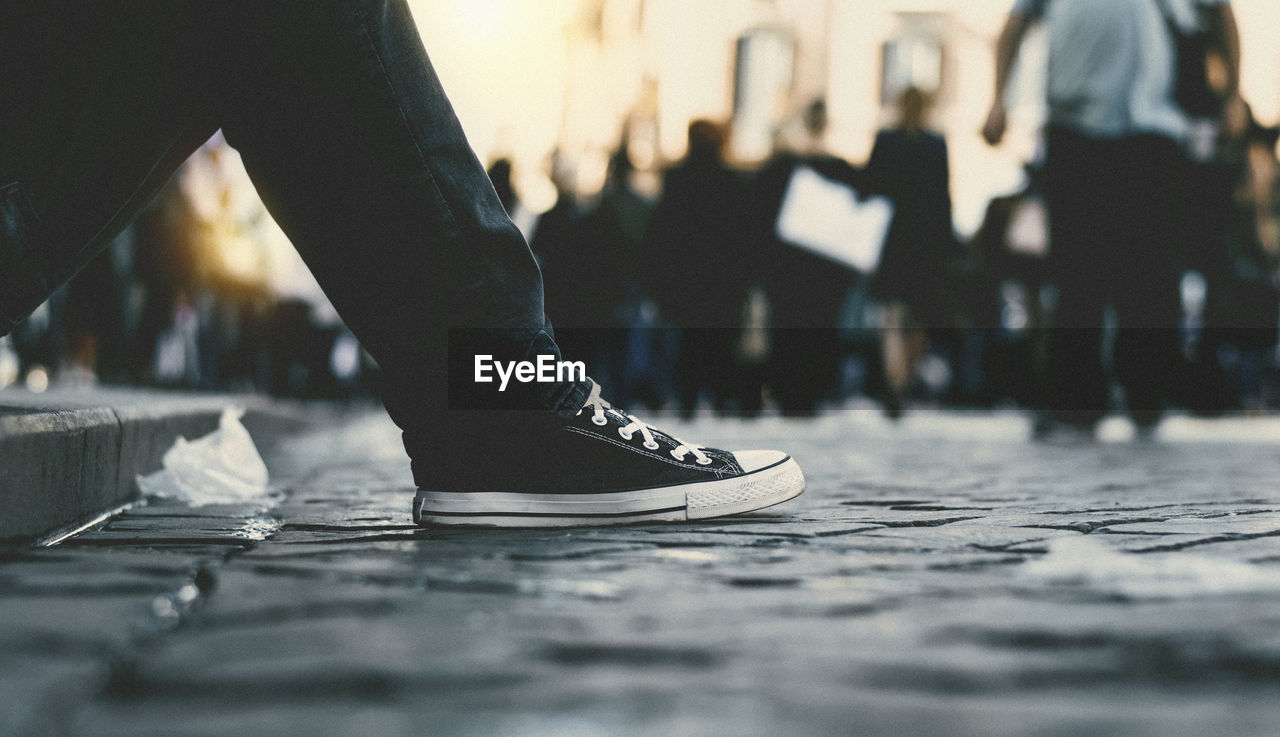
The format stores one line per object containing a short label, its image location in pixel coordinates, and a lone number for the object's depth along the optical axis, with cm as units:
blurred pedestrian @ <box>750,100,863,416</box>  852
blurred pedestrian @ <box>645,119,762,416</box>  877
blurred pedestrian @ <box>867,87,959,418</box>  833
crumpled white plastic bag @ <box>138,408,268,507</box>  273
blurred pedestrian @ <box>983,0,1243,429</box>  636
